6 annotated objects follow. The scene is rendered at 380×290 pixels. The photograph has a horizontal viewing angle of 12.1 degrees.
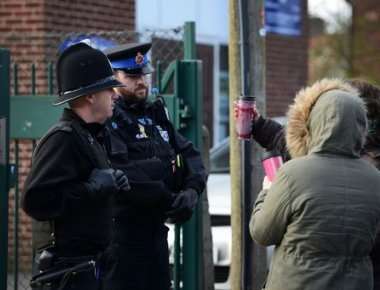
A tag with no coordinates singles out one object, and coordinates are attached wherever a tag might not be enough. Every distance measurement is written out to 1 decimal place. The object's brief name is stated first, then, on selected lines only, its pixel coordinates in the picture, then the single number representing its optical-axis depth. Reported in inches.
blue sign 1077.4
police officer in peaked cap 372.1
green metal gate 446.8
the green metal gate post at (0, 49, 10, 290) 397.9
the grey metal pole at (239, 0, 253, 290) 435.2
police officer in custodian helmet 311.4
